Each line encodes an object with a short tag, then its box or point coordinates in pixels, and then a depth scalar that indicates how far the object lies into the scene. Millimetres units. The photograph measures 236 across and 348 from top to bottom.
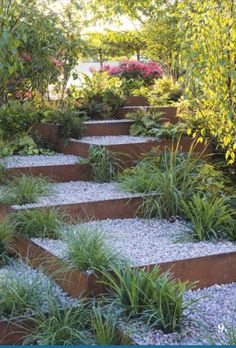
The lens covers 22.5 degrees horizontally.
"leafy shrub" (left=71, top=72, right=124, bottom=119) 7398
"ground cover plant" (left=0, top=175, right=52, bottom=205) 4590
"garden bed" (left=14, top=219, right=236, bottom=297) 3480
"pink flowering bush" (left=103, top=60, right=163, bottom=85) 10211
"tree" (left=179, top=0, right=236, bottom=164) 4402
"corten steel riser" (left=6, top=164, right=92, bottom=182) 5500
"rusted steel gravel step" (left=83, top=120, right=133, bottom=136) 6703
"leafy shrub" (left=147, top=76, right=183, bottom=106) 7594
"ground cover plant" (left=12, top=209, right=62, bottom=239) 4094
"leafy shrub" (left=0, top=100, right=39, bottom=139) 6418
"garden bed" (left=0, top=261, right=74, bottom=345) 3111
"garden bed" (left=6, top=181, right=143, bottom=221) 4492
